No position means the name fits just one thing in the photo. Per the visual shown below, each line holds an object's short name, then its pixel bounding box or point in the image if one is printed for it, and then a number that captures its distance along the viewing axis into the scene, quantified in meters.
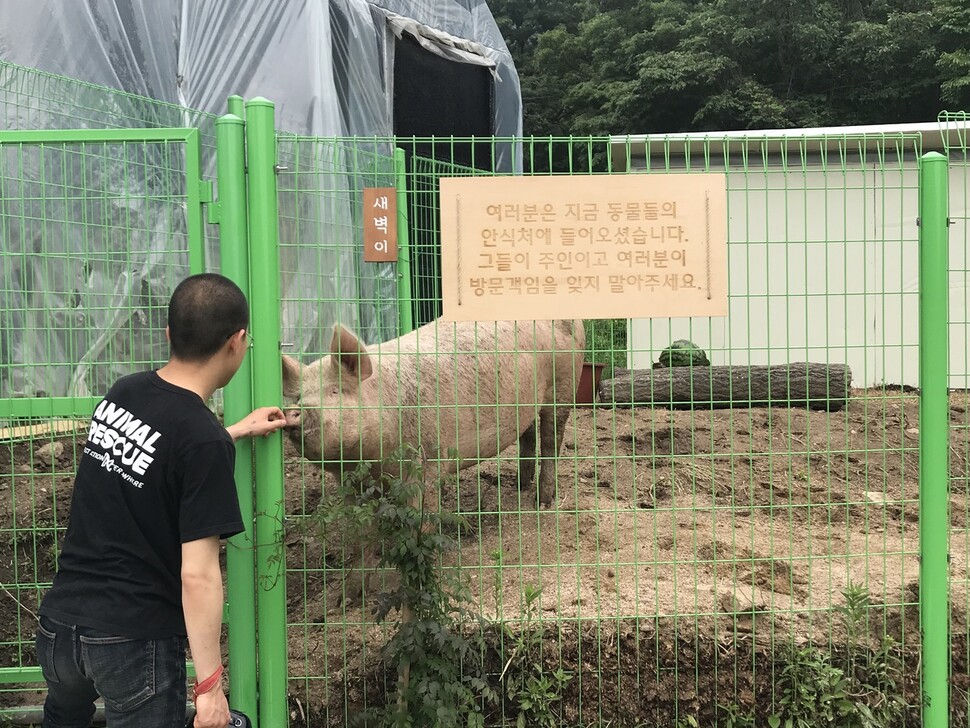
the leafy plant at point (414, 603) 3.16
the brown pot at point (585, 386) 7.80
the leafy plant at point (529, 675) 3.52
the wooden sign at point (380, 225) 3.23
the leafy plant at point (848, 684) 3.47
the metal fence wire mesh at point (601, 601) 3.51
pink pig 3.68
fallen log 7.90
